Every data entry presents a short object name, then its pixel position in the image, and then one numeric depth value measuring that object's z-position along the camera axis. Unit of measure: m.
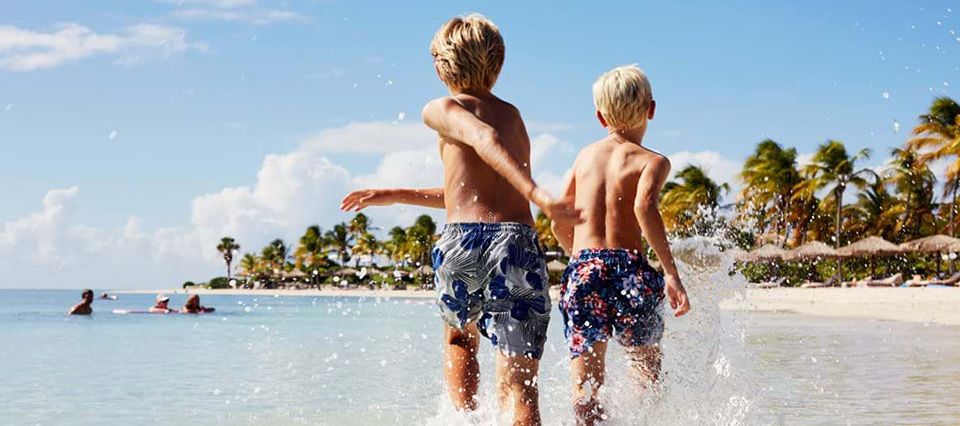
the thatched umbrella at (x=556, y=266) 65.49
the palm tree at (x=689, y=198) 57.00
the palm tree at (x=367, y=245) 103.38
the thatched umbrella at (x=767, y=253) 40.53
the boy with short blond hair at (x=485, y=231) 3.35
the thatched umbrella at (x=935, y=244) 35.50
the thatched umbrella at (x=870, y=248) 38.03
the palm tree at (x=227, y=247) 128.12
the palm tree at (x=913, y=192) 48.12
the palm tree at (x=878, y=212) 51.03
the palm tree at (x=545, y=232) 73.56
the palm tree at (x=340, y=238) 110.88
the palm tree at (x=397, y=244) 97.44
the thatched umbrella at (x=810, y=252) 39.97
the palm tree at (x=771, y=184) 52.33
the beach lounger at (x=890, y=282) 35.88
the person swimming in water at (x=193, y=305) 41.84
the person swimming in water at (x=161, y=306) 42.84
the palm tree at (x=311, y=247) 110.31
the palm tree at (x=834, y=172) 48.90
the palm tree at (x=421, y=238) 93.38
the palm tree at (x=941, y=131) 41.53
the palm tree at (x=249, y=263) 131.12
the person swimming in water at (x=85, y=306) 40.75
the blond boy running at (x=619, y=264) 4.08
